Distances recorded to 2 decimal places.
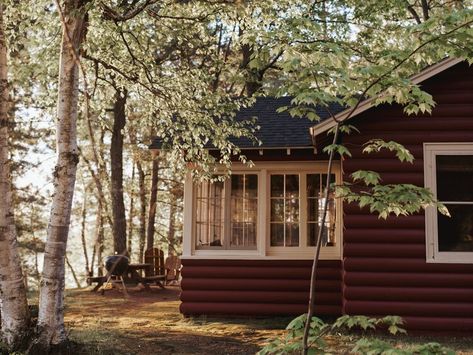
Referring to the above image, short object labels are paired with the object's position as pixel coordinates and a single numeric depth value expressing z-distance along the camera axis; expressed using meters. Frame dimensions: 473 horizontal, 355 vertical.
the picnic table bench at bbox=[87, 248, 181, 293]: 13.27
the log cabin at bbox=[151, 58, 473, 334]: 7.34
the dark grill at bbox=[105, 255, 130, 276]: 12.40
